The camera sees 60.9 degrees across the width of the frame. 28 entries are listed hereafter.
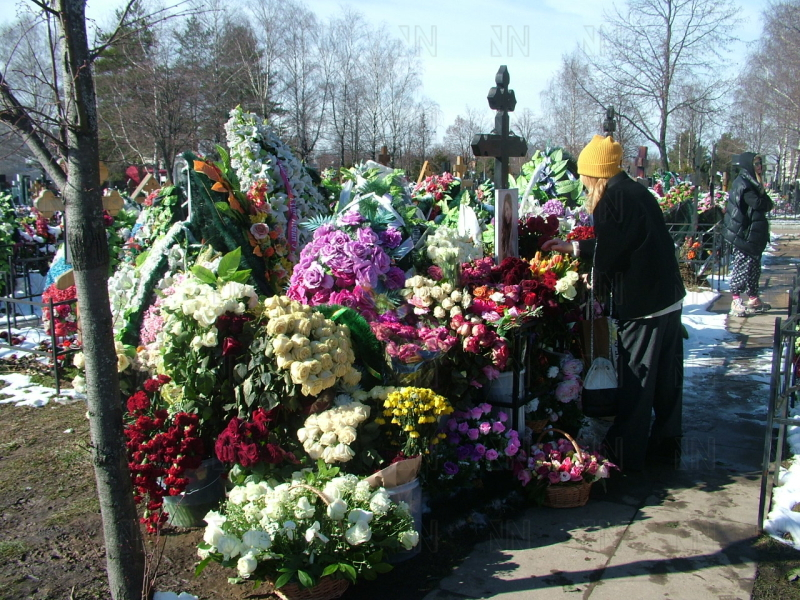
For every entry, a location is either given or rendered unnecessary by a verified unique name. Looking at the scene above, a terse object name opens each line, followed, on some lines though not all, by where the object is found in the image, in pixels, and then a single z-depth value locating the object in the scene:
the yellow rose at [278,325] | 3.21
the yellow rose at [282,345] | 3.12
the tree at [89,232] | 2.10
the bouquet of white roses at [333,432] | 3.05
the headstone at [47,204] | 10.74
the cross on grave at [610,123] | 9.44
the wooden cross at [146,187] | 11.08
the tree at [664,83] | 27.67
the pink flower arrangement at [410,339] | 3.44
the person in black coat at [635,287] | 4.14
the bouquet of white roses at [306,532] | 2.65
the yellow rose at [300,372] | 3.08
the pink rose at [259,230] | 4.93
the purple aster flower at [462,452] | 3.71
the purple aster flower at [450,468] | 3.58
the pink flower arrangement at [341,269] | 3.84
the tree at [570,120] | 33.50
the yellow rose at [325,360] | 3.17
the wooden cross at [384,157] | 11.07
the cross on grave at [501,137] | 5.11
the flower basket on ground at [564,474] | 3.70
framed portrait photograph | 4.50
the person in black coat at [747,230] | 8.87
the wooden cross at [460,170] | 13.89
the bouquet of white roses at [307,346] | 3.13
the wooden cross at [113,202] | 8.64
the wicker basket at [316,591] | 2.71
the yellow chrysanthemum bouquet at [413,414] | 3.19
